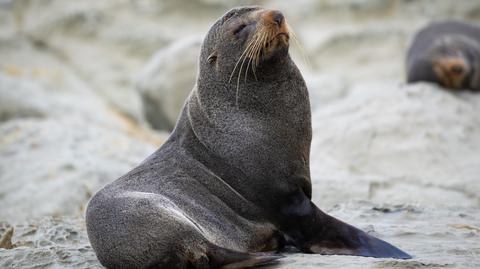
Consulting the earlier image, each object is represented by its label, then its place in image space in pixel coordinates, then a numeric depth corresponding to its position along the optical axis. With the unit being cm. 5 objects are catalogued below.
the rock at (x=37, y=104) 2691
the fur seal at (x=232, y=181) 948
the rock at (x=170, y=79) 2627
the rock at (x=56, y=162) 1752
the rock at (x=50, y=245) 1058
